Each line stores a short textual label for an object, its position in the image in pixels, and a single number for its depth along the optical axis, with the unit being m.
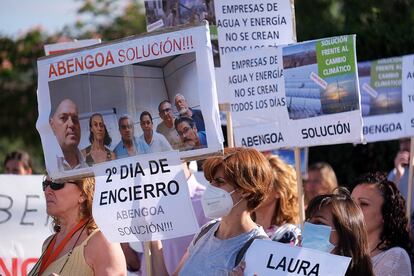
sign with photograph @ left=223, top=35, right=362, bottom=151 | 9.37
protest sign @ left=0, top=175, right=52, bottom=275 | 11.56
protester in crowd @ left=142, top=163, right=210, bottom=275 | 9.79
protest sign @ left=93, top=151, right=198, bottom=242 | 7.57
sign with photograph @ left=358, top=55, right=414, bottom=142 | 12.06
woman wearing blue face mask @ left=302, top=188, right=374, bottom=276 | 7.06
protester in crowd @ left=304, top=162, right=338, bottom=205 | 13.46
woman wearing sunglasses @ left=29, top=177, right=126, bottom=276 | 7.68
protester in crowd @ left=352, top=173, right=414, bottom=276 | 8.31
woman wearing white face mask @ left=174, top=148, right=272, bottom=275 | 7.52
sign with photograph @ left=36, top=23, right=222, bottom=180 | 7.48
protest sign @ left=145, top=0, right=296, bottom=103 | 10.53
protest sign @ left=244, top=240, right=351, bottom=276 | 6.70
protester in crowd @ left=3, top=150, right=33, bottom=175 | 14.72
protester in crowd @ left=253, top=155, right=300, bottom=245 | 9.53
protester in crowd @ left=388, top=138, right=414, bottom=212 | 12.88
